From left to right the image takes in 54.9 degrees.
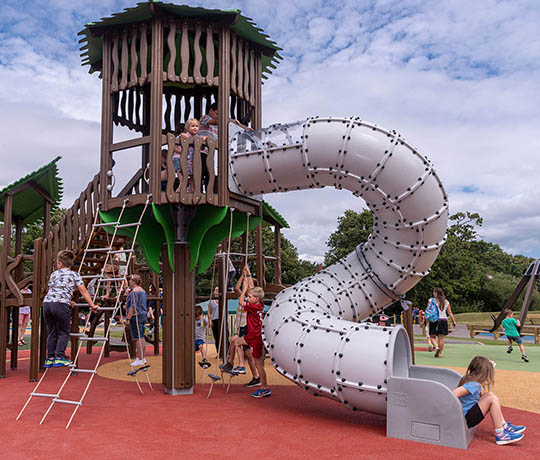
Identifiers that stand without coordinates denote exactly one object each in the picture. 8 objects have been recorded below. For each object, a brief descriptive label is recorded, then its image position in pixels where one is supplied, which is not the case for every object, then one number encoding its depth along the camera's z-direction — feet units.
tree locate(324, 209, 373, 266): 139.64
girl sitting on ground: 17.78
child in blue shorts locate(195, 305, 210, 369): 39.69
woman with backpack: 43.50
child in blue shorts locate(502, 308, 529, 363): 45.93
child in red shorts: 26.37
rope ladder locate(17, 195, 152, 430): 20.79
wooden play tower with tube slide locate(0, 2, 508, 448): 19.81
